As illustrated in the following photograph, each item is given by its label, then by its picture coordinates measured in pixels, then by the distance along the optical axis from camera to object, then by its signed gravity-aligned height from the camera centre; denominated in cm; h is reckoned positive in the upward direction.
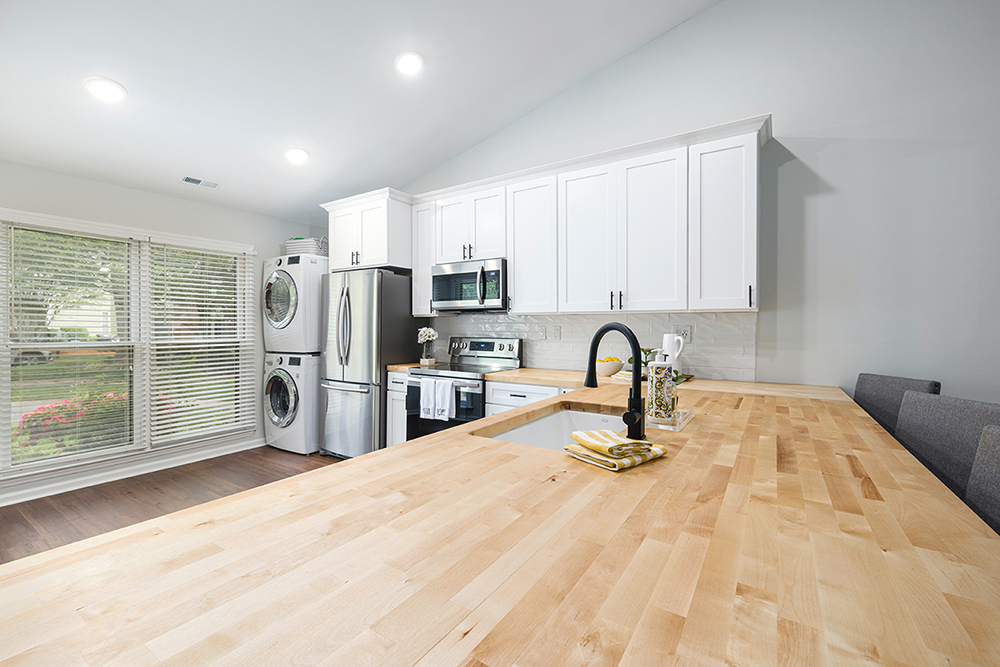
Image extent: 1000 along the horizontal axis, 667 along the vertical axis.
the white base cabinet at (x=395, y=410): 367 -70
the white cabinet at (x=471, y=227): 345 +85
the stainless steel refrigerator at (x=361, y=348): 373 -18
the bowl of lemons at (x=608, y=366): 295 -25
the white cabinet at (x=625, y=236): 271 +63
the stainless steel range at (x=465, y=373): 317 -34
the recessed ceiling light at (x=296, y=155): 344 +140
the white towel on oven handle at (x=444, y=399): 326 -54
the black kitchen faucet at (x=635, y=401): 117 -20
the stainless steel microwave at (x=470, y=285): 339 +36
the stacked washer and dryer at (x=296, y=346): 412 -18
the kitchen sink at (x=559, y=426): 160 -38
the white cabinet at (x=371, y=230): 379 +90
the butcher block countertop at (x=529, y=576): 45 -33
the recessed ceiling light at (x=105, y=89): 247 +139
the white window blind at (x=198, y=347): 380 -19
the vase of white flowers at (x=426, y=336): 382 -7
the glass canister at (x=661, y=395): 141 -21
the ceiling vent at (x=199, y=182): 356 +122
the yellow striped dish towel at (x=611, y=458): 99 -31
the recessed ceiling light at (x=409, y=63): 272 +171
